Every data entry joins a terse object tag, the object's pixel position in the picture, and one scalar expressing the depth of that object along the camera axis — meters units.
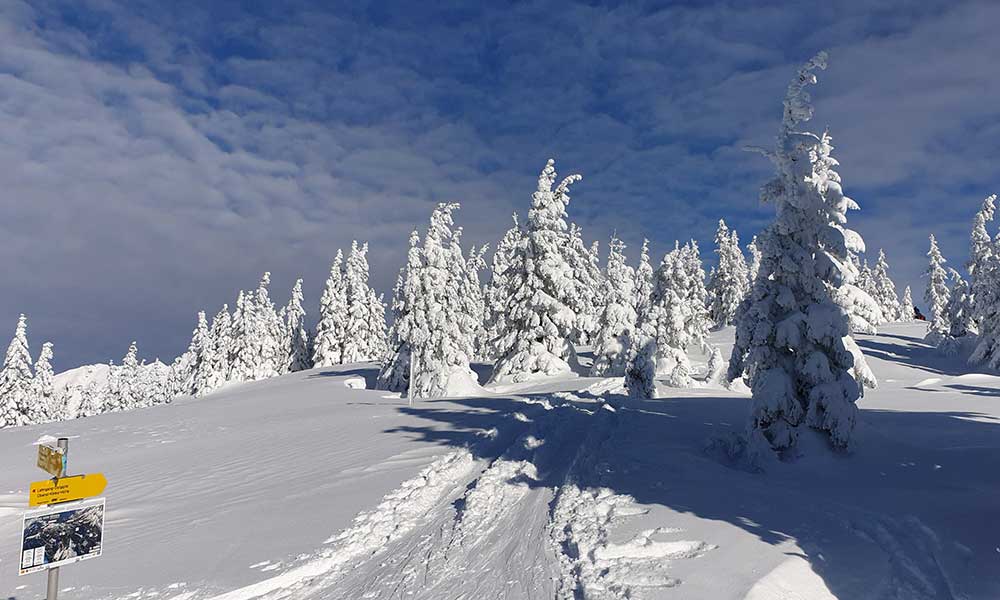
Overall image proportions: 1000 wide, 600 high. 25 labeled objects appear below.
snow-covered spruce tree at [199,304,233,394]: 65.62
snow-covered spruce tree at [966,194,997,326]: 47.34
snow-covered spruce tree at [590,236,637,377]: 39.41
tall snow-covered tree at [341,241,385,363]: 64.31
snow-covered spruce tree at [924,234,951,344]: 63.28
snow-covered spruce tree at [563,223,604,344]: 35.56
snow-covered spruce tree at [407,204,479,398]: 33.94
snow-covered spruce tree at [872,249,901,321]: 97.06
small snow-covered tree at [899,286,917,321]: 110.69
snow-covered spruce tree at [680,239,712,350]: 53.67
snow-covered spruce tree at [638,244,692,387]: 43.28
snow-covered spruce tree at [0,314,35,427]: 47.97
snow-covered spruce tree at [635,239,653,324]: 45.78
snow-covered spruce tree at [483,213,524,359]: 35.91
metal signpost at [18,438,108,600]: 6.23
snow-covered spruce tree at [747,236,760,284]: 87.62
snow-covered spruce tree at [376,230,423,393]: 35.78
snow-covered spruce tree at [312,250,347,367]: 62.94
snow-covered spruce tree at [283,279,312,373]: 71.50
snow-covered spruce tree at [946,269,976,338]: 52.94
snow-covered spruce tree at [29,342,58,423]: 51.59
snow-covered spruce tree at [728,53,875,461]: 13.65
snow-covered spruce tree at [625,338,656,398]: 28.36
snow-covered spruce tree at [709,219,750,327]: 77.94
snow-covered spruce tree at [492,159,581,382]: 34.41
